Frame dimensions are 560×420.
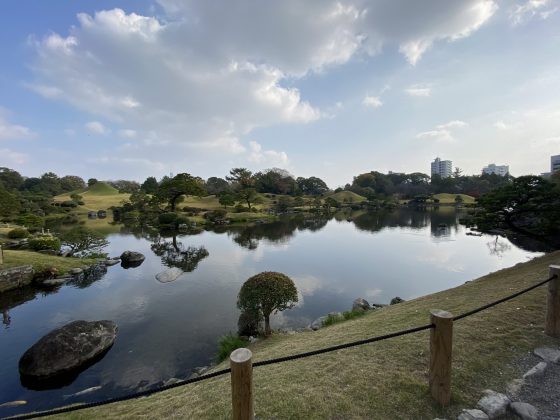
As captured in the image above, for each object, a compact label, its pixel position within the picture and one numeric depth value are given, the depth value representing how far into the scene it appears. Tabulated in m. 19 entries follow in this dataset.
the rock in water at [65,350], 5.83
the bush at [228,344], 6.25
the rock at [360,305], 9.12
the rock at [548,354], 3.54
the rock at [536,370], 3.25
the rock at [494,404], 2.72
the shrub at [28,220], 24.56
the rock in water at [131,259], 15.47
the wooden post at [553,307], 3.82
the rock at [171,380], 5.57
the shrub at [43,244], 16.16
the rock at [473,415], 2.61
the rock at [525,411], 2.65
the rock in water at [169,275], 12.45
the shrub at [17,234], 19.95
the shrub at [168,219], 32.01
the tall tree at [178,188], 39.12
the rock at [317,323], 7.72
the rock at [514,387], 3.02
